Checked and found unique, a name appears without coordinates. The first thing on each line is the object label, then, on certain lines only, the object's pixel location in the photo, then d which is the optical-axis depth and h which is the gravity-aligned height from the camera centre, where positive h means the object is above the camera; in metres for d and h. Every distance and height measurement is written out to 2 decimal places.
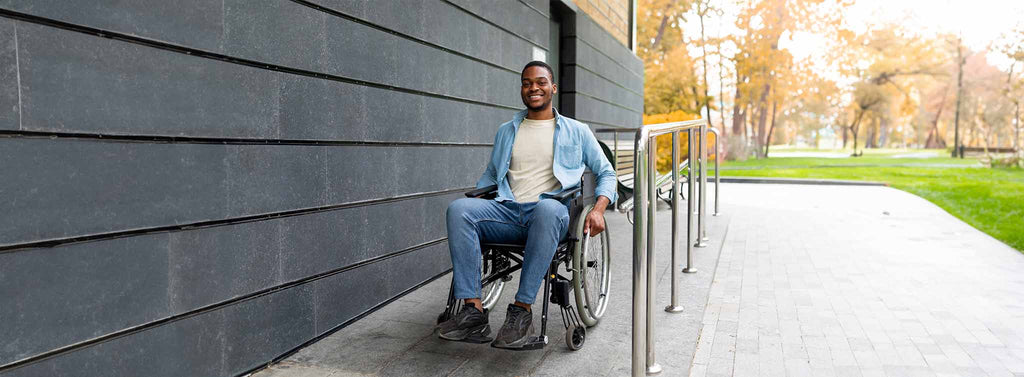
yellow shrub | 13.38 +0.30
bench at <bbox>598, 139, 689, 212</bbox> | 6.93 -0.16
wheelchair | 3.17 -0.56
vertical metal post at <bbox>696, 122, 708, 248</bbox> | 5.97 -0.28
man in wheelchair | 3.09 -0.22
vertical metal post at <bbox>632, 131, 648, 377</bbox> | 2.75 -0.39
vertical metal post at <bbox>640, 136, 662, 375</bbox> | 3.01 -0.47
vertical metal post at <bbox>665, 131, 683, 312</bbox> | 3.89 -0.43
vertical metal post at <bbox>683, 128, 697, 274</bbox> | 5.30 -0.28
